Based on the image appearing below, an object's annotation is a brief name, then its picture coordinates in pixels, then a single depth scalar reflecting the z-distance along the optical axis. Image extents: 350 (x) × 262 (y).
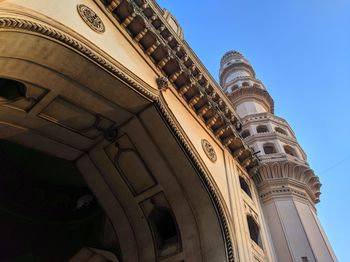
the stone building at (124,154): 6.28
